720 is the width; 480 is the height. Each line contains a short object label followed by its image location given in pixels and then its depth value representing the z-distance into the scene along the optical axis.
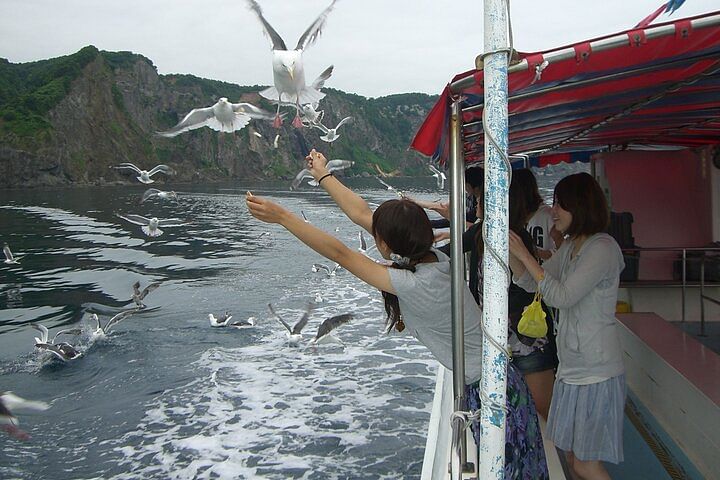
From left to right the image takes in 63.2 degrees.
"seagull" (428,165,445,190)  10.27
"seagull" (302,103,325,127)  7.19
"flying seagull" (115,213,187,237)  13.81
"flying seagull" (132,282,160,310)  12.36
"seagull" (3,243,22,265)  17.95
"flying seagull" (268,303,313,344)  9.95
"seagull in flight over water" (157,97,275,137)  7.36
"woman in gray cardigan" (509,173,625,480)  2.12
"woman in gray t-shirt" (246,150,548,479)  1.66
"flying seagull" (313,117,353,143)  9.55
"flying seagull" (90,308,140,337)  10.50
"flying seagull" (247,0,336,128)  6.65
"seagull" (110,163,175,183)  11.91
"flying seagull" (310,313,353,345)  9.10
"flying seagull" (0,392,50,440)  4.35
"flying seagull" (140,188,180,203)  11.71
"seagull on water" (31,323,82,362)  9.30
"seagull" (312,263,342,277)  16.81
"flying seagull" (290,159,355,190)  9.36
